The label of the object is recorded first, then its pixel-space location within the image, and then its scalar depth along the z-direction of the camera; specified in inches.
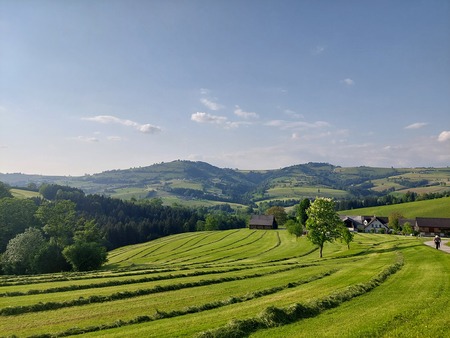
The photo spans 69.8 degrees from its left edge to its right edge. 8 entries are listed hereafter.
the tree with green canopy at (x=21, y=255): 2506.2
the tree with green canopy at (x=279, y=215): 6402.6
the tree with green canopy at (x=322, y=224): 2439.7
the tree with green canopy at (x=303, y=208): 5391.2
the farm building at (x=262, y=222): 5782.5
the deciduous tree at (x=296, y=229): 3818.9
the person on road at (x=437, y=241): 1857.3
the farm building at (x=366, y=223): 6043.3
